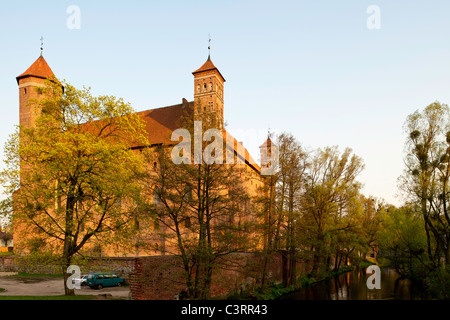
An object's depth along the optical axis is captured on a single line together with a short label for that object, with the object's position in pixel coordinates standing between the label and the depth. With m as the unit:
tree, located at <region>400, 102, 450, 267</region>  23.84
